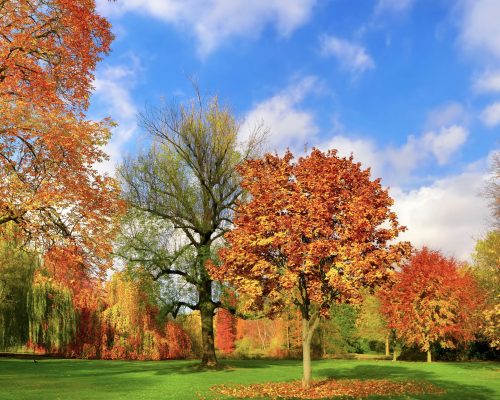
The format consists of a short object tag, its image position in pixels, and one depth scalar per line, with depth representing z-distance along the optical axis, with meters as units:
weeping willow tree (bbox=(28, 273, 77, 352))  43.06
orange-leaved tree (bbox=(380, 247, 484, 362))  44.66
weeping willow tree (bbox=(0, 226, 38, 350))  43.66
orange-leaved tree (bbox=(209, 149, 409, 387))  19.19
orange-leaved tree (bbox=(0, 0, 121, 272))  15.30
